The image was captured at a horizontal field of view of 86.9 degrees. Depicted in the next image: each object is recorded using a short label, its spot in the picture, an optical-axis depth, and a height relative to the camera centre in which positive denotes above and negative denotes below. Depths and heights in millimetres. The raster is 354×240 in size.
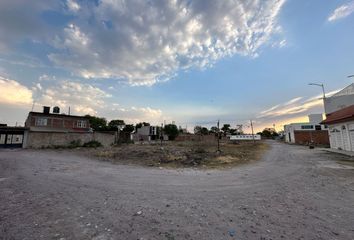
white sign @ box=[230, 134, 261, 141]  58491 +1038
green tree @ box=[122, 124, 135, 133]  74312 +5555
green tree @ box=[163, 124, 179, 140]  66688 +3611
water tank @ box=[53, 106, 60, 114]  41688 +7240
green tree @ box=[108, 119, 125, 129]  79562 +8141
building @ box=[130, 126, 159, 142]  69706 +3644
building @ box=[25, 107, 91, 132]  34750 +4039
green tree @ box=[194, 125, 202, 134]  92250 +6428
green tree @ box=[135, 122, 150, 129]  85175 +8057
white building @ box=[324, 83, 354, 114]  31691 +6919
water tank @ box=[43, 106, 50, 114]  38844 +6840
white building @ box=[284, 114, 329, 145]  44375 +2034
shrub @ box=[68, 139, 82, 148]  27481 -271
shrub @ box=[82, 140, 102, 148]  28812 -318
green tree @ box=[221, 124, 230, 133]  105031 +7136
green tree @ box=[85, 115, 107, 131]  66131 +7162
